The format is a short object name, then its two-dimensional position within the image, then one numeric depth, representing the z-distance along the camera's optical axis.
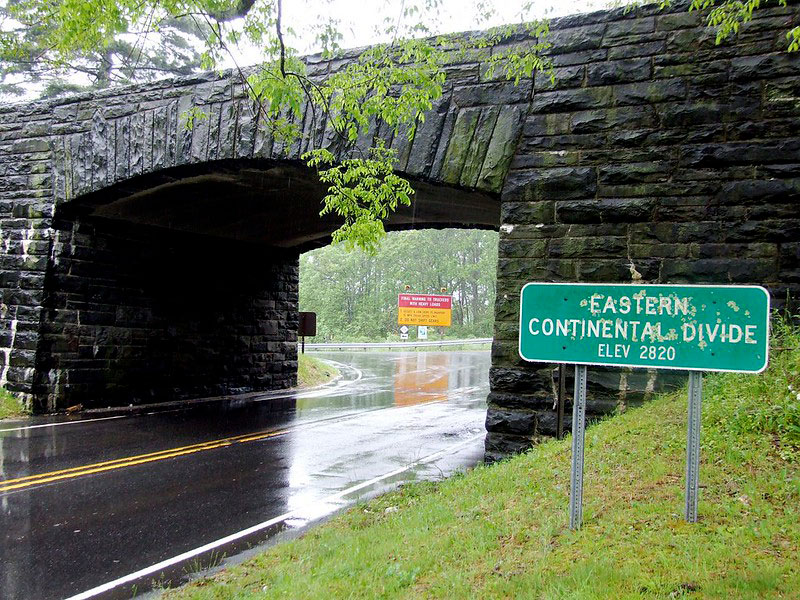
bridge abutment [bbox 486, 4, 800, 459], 6.89
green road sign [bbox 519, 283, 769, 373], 3.84
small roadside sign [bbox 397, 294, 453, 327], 46.44
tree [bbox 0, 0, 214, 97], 24.78
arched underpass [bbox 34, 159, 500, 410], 12.26
